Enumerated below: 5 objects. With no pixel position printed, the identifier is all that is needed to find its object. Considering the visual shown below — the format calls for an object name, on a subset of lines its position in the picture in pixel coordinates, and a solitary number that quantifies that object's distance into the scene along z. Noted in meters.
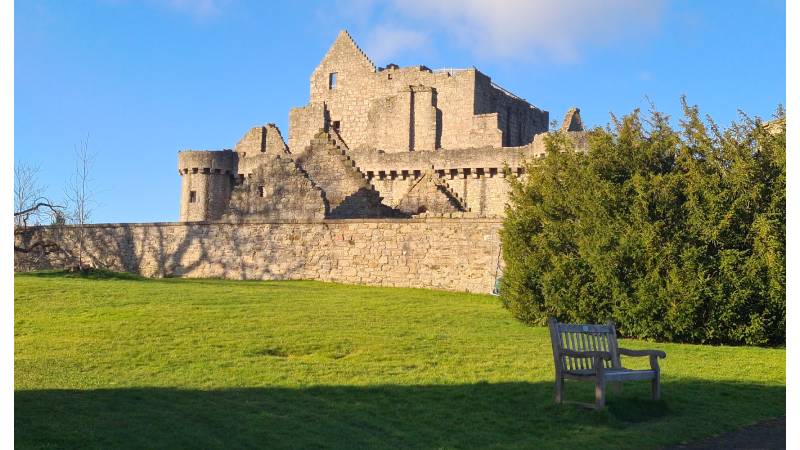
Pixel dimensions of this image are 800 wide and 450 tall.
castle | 31.69
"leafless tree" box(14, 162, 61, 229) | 33.36
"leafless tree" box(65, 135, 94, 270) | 34.19
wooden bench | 11.69
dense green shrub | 18.55
